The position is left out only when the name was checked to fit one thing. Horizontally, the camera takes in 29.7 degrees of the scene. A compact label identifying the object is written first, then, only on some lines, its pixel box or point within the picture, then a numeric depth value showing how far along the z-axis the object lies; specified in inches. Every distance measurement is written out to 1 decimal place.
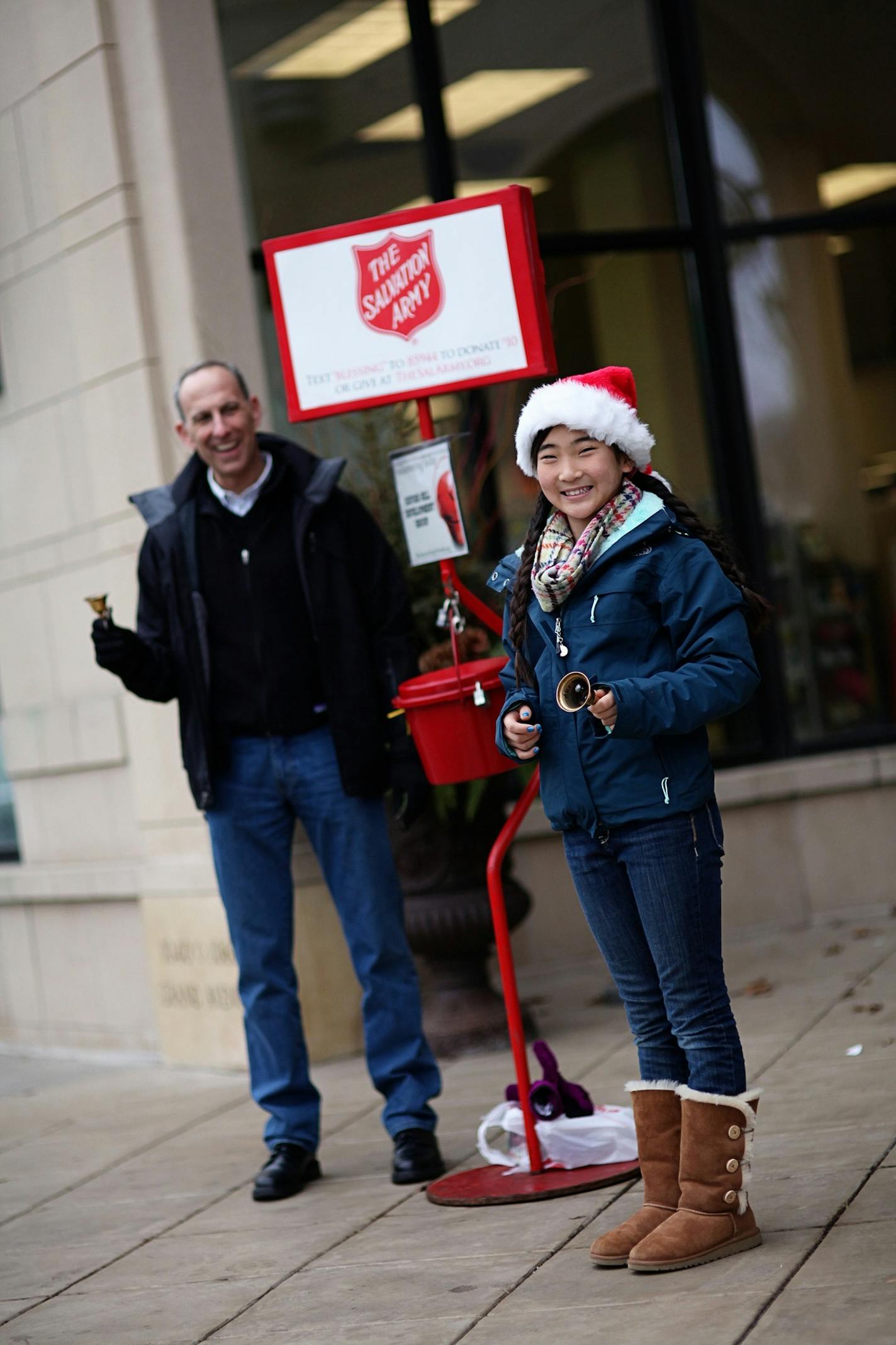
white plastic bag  167.8
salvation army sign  170.6
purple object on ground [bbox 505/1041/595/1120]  169.3
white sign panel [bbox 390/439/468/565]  172.9
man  184.4
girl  132.2
